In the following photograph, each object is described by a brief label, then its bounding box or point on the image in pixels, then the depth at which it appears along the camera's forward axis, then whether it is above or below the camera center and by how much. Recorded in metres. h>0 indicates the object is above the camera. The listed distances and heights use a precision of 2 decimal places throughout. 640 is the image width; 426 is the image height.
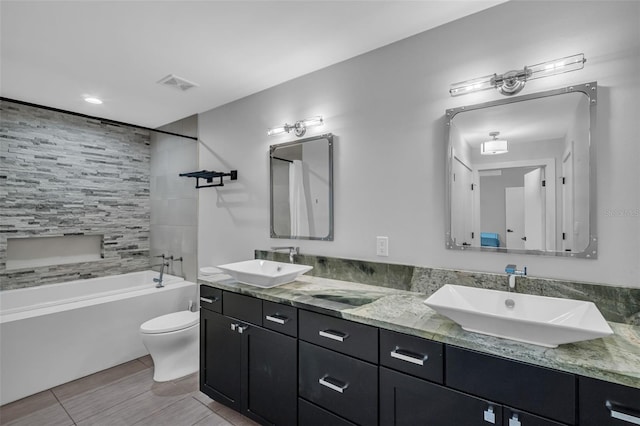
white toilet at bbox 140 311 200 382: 2.53 -1.06
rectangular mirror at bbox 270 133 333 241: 2.37 +0.22
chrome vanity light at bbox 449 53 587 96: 1.46 +0.70
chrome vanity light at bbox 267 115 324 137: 2.40 +0.71
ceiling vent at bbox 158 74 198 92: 2.53 +1.11
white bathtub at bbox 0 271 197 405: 2.36 -0.93
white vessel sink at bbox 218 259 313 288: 1.98 -0.39
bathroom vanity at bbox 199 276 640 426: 1.04 -0.62
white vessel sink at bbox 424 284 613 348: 1.06 -0.40
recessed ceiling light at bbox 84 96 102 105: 2.91 +1.09
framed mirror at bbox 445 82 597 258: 1.48 +0.21
